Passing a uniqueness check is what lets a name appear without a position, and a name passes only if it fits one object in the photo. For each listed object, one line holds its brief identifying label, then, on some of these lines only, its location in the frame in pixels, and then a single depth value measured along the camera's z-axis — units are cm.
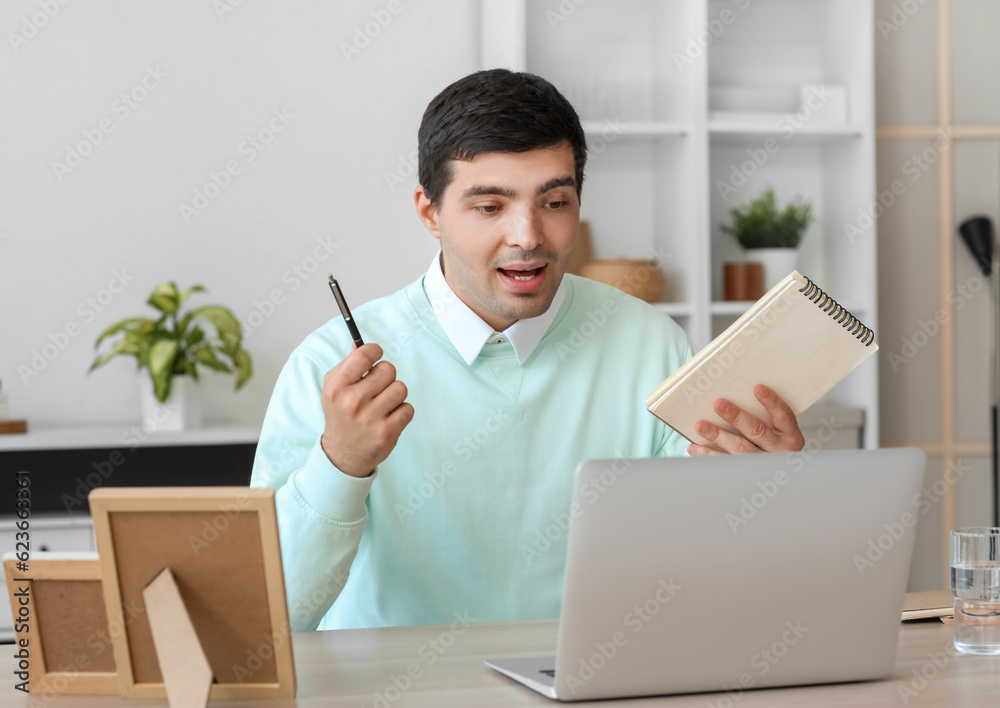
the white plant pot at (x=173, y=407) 255
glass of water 112
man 149
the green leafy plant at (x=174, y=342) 252
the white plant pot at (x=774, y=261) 290
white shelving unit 281
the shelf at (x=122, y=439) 241
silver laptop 86
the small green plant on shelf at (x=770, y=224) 291
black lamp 305
